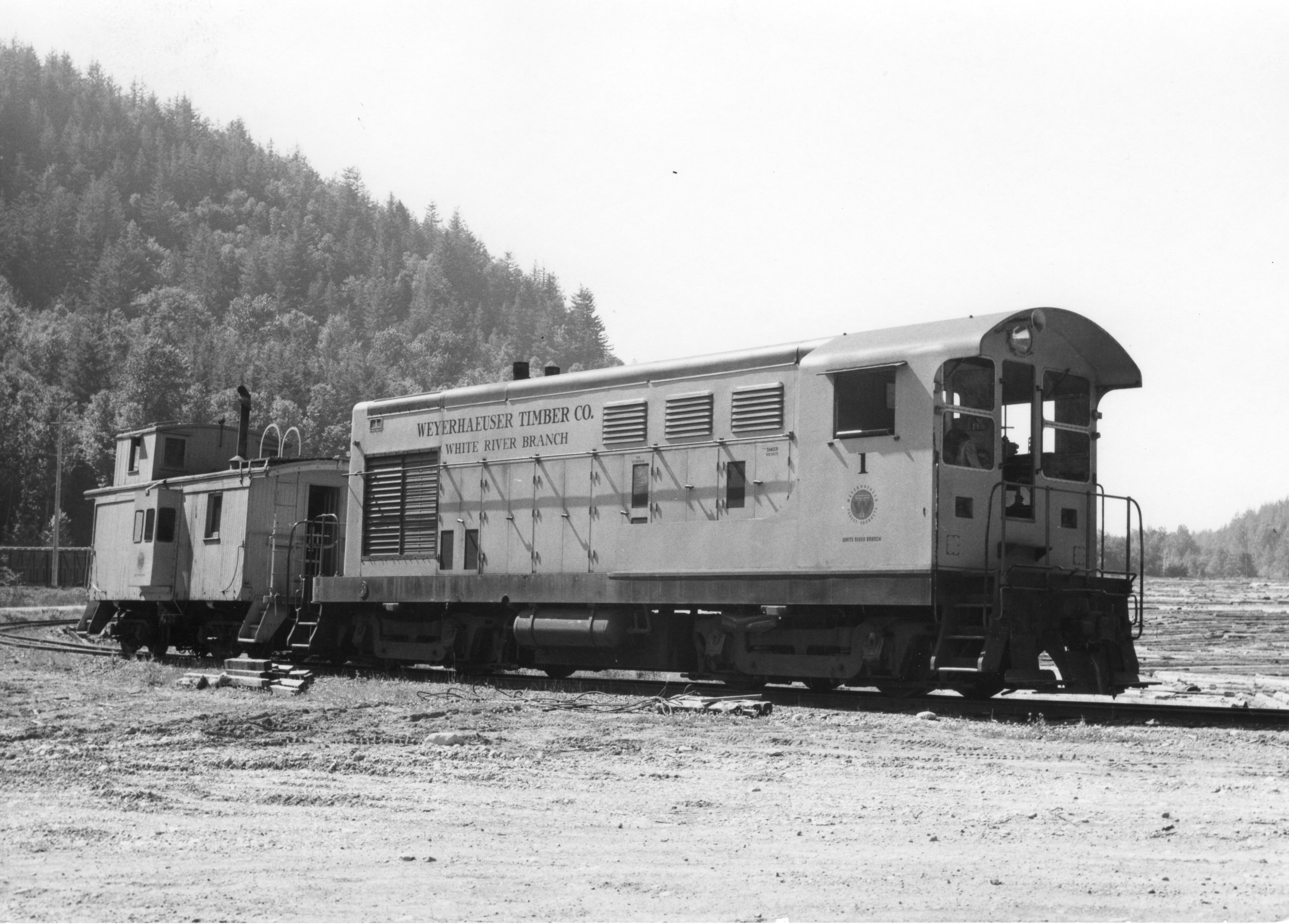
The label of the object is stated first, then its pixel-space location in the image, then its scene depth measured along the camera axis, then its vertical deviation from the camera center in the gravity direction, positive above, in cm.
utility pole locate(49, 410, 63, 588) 6319 +311
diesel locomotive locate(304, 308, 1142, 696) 1316 +73
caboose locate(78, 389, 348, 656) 2156 +51
